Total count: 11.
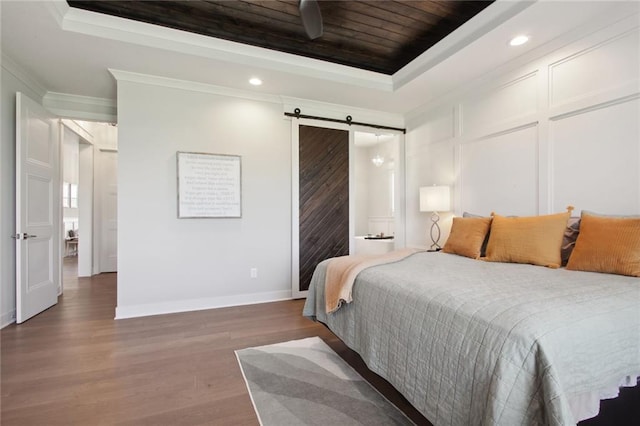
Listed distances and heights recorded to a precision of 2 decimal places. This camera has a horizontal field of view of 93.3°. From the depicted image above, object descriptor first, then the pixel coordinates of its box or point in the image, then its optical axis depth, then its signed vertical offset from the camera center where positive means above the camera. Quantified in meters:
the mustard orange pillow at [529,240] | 2.16 -0.21
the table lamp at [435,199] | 3.57 +0.15
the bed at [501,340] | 0.95 -0.49
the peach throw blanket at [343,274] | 1.99 -0.44
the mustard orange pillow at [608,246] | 1.74 -0.21
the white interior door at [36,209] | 2.94 +0.03
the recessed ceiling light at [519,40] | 2.51 +1.45
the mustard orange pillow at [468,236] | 2.65 -0.22
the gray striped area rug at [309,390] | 1.57 -1.07
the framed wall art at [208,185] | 3.34 +0.31
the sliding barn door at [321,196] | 3.97 +0.21
